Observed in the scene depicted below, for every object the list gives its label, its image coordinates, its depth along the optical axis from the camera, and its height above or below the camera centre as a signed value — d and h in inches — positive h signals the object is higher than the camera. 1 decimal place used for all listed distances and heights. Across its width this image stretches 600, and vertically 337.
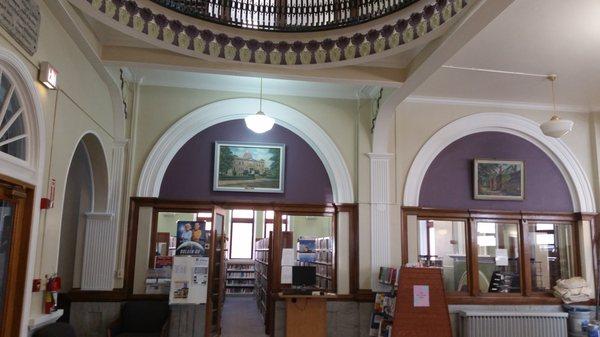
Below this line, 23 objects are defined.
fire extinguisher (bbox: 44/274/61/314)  197.8 -20.7
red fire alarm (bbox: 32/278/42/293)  187.4 -17.0
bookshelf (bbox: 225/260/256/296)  625.0 -42.3
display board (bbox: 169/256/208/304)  286.8 -21.9
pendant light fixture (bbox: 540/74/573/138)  267.9 +67.6
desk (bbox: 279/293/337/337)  303.7 -43.6
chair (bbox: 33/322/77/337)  192.4 -36.1
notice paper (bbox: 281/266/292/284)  326.0 -19.0
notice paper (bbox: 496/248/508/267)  343.9 -4.9
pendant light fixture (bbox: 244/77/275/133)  288.2 +71.4
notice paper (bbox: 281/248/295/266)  328.8 -7.6
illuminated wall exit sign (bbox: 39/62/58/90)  184.9 +62.3
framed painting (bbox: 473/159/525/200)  343.9 +49.2
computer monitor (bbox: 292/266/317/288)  316.5 -19.7
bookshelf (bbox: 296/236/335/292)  343.2 -8.1
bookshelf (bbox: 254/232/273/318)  426.6 -30.6
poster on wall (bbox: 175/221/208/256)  298.2 +3.1
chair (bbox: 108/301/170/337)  289.7 -44.2
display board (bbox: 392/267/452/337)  283.0 -33.0
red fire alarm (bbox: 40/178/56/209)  193.0 +16.6
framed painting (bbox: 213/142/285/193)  328.5 +51.5
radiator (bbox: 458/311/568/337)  316.2 -47.0
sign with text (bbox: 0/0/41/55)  157.3 +72.9
